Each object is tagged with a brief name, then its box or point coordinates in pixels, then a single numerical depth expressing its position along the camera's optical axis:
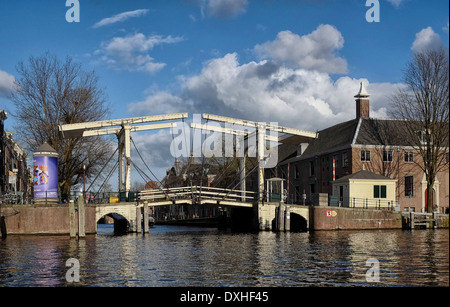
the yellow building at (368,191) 38.00
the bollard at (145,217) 33.90
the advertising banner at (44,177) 31.34
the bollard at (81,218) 29.23
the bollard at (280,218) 34.75
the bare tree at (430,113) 38.19
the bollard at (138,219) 33.59
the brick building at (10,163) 46.81
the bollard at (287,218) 35.00
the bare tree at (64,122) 38.72
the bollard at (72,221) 29.25
